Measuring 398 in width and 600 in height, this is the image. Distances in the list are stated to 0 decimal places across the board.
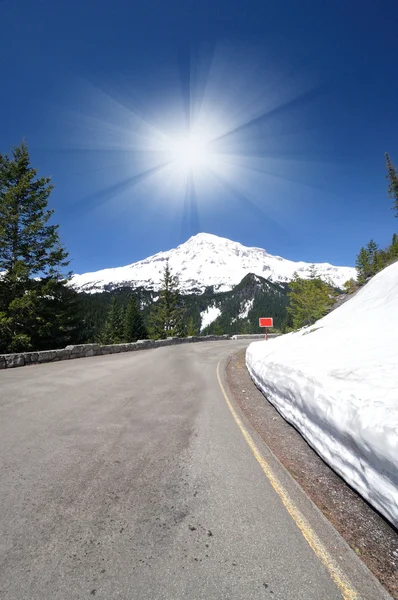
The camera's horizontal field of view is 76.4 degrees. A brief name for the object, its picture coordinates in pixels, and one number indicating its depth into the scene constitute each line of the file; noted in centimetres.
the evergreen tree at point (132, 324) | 5219
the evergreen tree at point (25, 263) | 1512
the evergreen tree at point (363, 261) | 5059
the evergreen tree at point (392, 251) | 3803
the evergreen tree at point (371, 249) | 5594
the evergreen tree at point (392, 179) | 4231
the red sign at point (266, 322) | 2520
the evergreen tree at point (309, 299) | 3206
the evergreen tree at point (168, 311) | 4503
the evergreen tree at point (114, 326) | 5481
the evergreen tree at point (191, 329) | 6069
